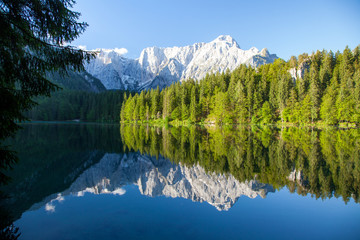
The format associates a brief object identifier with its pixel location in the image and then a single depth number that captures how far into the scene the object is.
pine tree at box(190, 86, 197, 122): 63.12
